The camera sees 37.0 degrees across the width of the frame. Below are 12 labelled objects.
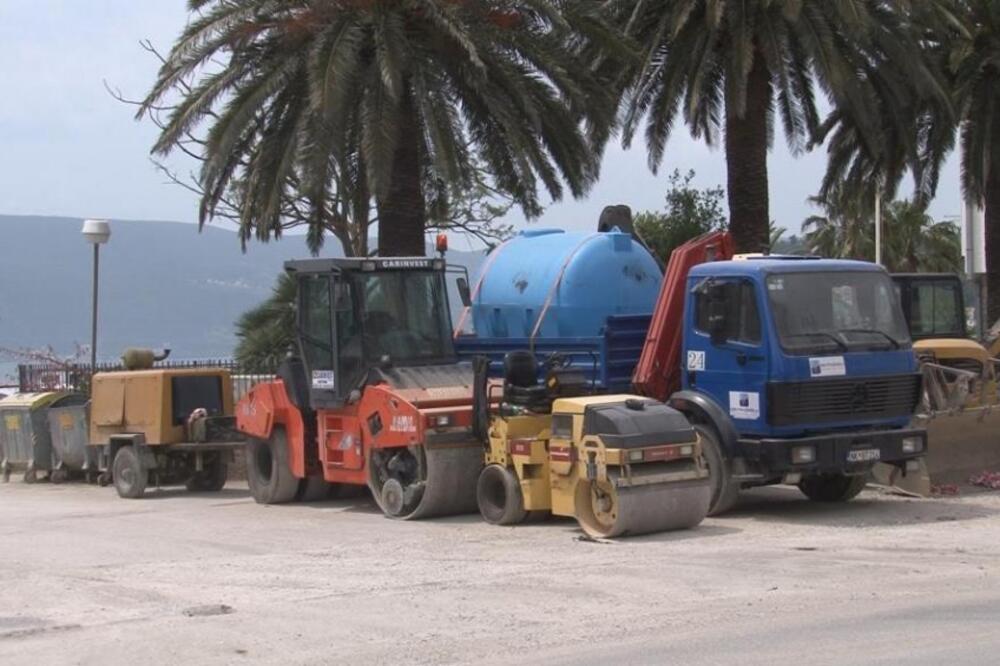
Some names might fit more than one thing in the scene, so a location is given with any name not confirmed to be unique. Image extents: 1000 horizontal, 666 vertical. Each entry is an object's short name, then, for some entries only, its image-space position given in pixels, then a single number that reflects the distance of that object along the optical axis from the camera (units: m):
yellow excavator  18.03
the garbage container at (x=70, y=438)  23.53
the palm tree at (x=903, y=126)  24.58
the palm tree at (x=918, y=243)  60.41
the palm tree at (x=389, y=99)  21.05
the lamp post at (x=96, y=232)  27.47
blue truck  15.30
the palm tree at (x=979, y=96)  27.55
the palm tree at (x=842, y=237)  58.28
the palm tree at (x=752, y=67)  22.48
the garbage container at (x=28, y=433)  24.97
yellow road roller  14.21
